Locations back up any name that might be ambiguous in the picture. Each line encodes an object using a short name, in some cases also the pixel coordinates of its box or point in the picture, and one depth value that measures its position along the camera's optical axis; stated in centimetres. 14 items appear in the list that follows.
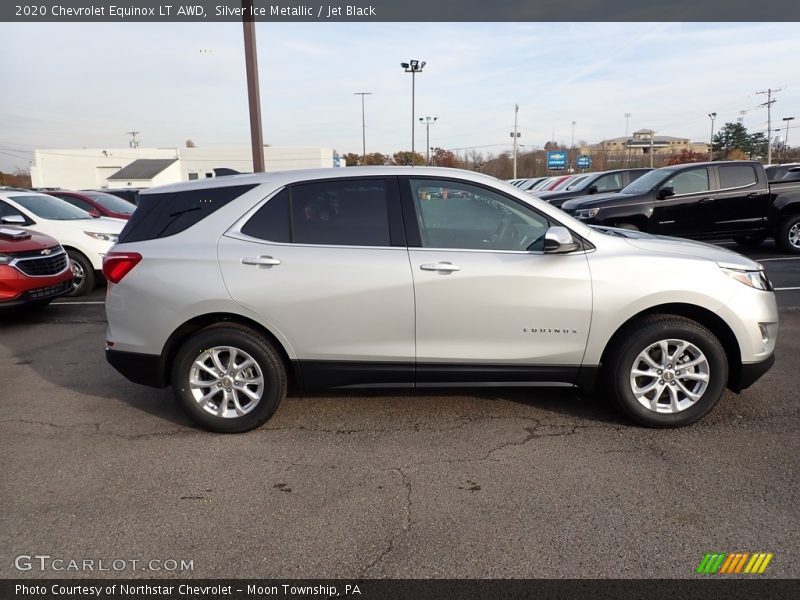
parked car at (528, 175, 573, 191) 2245
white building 6228
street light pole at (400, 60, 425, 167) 4353
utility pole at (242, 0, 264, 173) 973
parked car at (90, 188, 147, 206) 1615
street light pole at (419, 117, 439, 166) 5924
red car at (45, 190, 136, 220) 1112
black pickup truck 1021
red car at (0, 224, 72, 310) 682
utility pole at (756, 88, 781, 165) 6656
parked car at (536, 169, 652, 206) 1519
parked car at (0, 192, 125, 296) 894
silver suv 370
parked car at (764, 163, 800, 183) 1119
